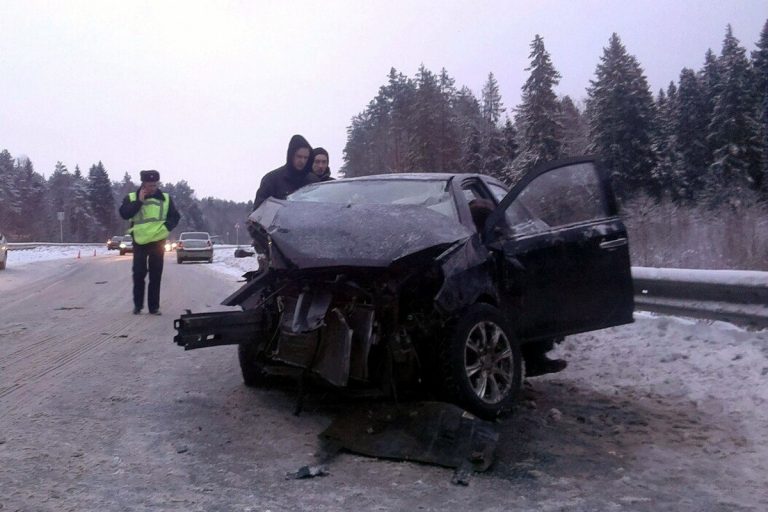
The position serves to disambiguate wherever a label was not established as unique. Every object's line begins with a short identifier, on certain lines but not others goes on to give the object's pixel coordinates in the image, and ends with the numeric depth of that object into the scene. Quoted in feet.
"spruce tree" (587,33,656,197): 142.92
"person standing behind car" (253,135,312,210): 23.30
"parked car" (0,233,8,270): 74.54
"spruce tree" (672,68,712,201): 168.76
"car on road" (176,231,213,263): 103.81
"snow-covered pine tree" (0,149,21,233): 311.31
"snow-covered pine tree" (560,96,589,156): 146.59
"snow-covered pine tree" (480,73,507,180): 170.40
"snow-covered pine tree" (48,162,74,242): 359.05
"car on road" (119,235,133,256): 148.85
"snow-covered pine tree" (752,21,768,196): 139.85
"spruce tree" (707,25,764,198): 147.23
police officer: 30.66
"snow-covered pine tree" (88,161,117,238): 353.72
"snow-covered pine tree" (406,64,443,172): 162.09
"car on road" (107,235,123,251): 211.20
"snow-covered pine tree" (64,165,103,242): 348.18
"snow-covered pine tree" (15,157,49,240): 327.47
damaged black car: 13.46
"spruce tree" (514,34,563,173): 136.87
